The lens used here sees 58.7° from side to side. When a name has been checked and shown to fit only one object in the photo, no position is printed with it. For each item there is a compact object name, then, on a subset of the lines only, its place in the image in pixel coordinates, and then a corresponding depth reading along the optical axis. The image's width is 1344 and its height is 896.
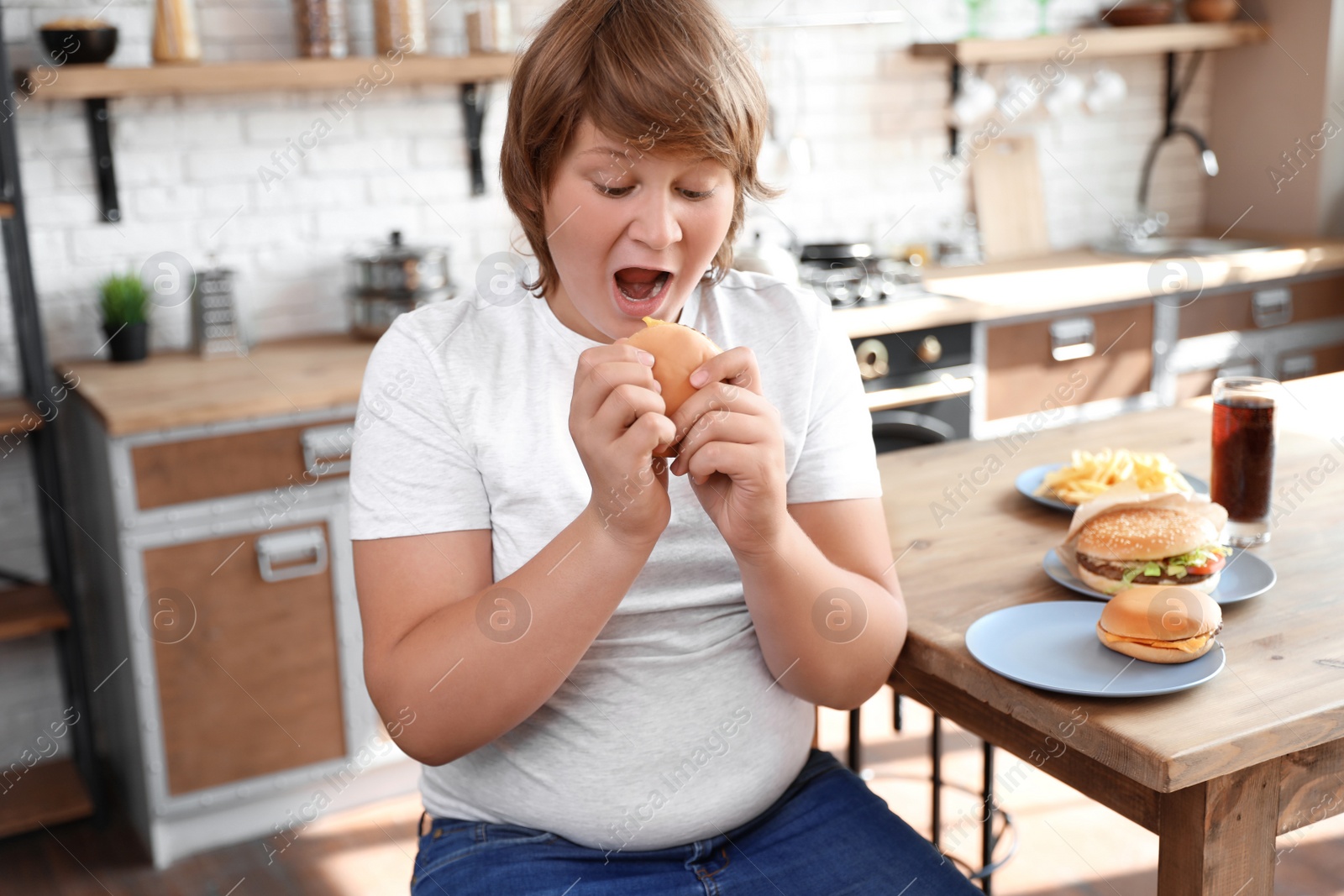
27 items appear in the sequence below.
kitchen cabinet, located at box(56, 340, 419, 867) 2.25
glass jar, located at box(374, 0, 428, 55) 2.73
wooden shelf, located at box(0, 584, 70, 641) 2.39
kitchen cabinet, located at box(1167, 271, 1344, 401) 3.39
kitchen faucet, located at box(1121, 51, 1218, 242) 4.02
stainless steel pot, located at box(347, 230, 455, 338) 2.70
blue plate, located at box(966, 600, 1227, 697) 1.03
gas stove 3.02
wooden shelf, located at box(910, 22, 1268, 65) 3.44
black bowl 2.40
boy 1.06
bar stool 1.66
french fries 1.41
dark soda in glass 1.37
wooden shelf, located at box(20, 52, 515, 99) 2.39
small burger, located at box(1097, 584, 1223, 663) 1.05
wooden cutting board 3.72
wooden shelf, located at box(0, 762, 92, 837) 2.49
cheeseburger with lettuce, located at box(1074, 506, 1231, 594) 1.19
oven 2.93
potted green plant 2.57
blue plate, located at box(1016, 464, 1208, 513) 1.46
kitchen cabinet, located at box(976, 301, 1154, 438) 3.12
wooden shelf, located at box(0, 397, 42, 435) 2.30
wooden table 0.97
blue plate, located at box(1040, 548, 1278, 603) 1.20
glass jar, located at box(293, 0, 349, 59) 2.65
